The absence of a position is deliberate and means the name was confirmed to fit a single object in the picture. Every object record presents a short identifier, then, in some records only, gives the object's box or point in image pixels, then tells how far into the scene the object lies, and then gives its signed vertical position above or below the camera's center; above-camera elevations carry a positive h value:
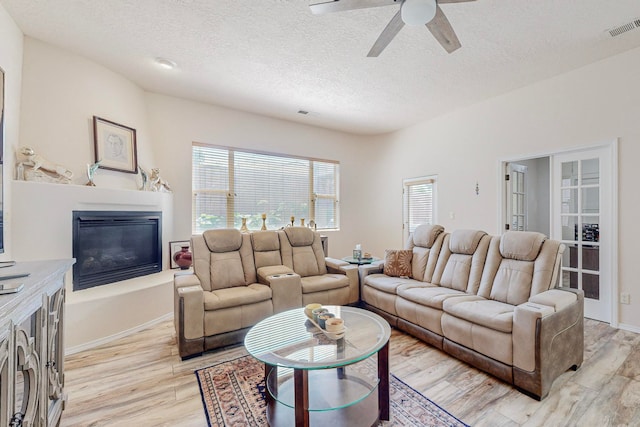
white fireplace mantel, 2.46 -0.33
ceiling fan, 1.77 +1.33
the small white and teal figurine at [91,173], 2.96 +0.43
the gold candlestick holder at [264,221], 4.61 -0.15
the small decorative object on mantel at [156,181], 3.67 +0.42
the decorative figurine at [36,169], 2.50 +0.42
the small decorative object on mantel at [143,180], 3.60 +0.43
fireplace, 2.85 -0.38
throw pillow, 3.43 -0.65
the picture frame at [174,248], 3.91 -0.50
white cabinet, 0.92 -0.55
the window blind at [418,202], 5.12 +0.18
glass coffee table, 1.54 -1.00
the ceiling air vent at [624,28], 2.50 +1.68
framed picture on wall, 3.11 +0.79
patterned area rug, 1.71 -1.28
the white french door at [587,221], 3.14 -0.13
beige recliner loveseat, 2.50 -0.78
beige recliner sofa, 1.93 -0.80
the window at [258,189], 4.38 +0.41
